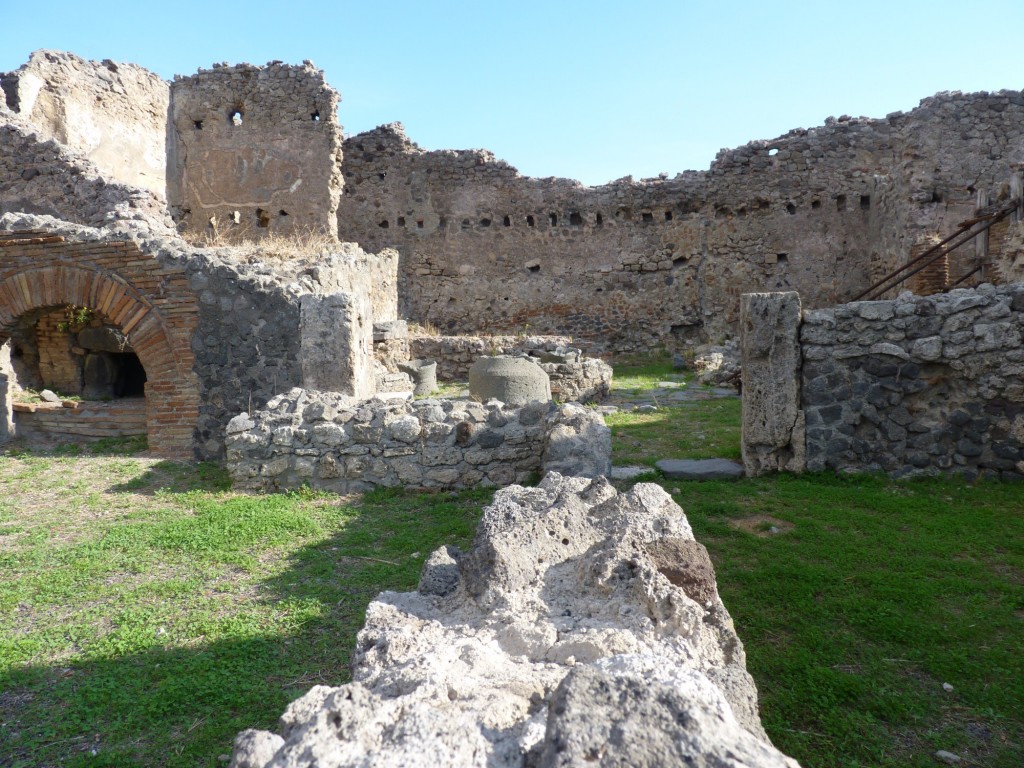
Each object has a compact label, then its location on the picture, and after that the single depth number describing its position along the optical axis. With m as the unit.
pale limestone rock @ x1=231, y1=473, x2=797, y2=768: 1.46
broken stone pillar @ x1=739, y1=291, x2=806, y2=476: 6.31
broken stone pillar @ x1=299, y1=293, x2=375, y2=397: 7.53
